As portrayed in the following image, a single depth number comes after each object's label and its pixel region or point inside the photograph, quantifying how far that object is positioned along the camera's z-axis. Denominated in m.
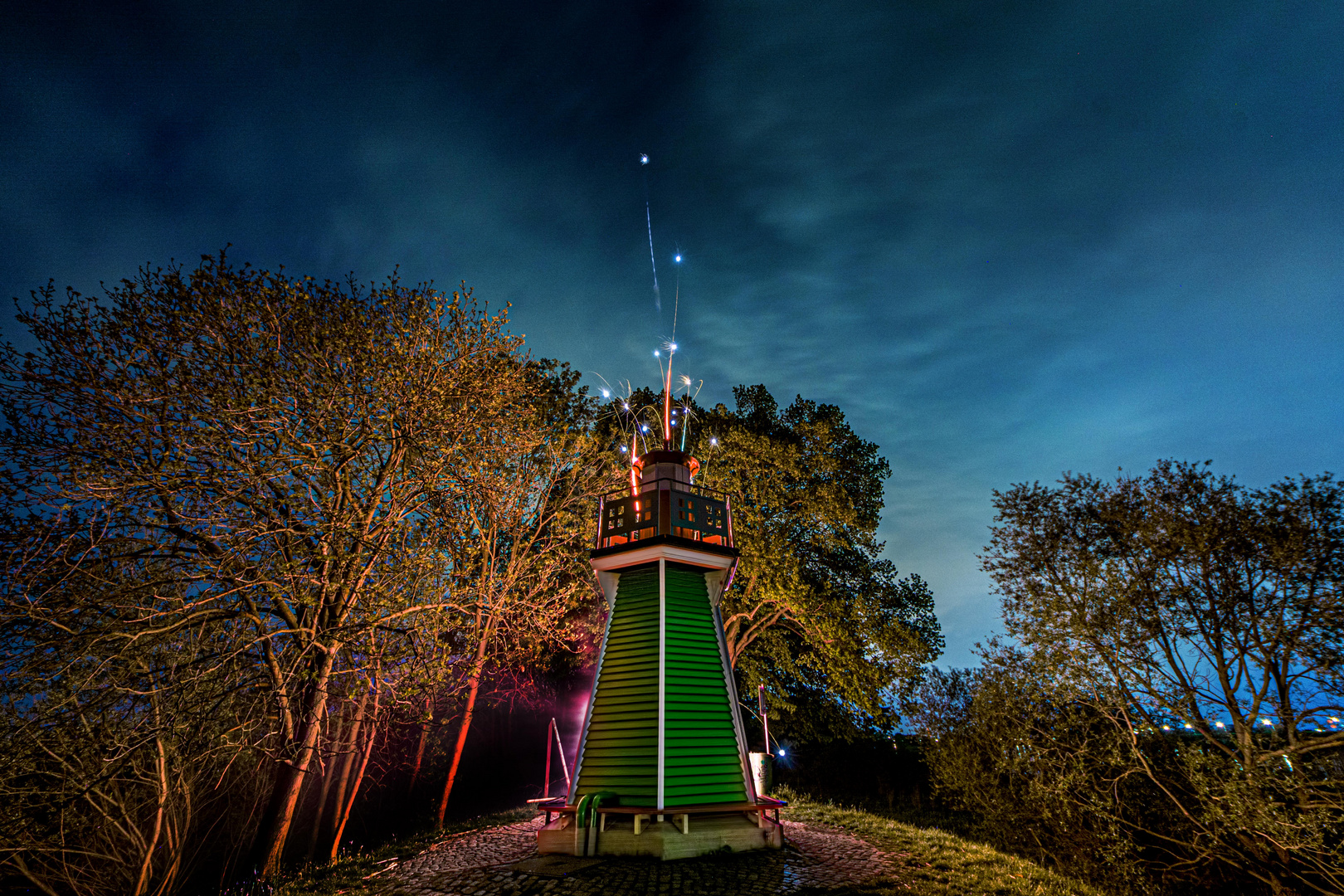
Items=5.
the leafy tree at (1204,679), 11.19
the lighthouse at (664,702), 10.08
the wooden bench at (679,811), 9.74
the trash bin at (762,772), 16.48
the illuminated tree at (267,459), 9.03
